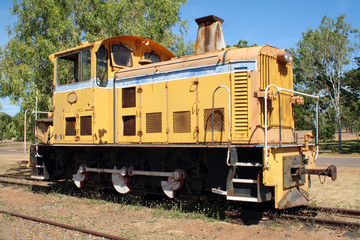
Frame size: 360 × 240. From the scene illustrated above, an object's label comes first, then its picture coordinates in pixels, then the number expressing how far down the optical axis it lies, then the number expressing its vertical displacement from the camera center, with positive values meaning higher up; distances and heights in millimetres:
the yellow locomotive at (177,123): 6207 +221
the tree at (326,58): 26536 +6274
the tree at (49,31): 14328 +4698
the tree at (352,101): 26797 +2723
